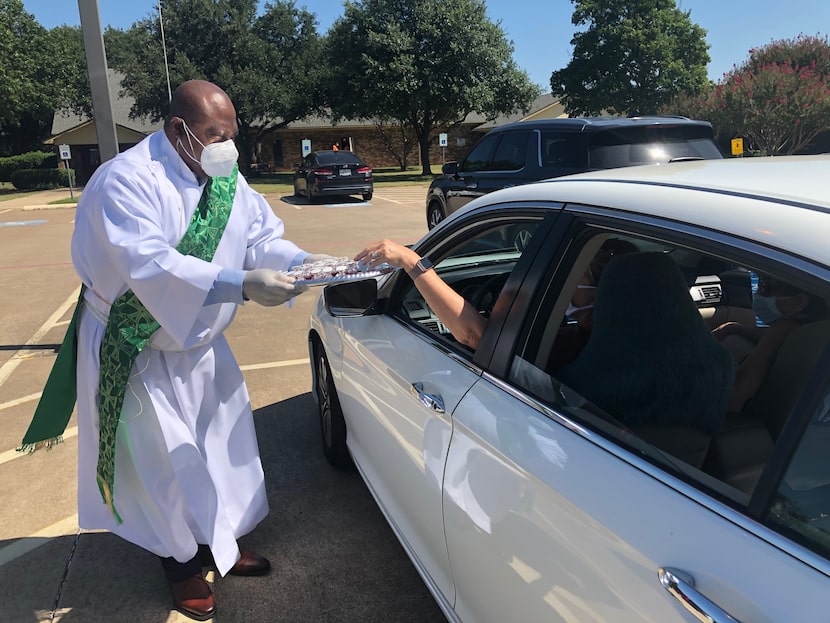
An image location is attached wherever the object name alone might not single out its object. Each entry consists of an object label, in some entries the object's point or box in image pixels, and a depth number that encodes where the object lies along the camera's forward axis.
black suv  6.58
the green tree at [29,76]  31.78
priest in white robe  1.95
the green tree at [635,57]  36.50
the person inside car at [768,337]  1.67
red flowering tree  23.78
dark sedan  18.86
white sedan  1.07
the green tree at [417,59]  29.62
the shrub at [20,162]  33.88
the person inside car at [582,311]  1.96
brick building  38.62
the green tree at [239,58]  33.59
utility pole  5.16
